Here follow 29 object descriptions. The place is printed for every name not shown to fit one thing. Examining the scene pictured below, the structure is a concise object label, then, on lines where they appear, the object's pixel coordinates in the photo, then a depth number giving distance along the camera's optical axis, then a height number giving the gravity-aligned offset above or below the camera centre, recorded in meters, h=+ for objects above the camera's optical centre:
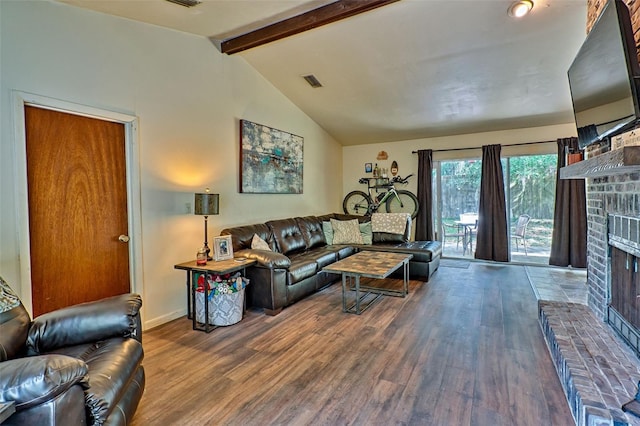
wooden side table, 3.00 -0.59
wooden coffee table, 3.41 -0.69
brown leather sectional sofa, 3.43 -0.66
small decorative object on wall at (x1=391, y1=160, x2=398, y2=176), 6.73 +0.79
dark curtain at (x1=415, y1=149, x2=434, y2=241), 6.27 +0.20
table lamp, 3.31 +0.05
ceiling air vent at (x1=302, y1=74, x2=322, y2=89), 4.50 +1.83
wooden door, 2.42 +0.02
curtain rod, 5.45 +1.05
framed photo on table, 3.41 -0.43
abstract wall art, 4.31 +0.71
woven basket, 3.09 -0.98
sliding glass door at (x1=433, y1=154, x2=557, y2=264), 5.45 +0.01
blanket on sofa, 5.48 -0.29
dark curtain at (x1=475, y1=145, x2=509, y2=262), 5.61 -0.11
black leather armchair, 1.12 -0.68
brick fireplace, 2.14 -0.24
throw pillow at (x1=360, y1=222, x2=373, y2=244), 5.48 -0.45
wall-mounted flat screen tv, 1.78 +0.81
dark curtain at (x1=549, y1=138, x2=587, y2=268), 4.99 -0.29
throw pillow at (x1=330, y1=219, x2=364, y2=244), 5.42 -0.44
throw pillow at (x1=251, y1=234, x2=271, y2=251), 3.90 -0.44
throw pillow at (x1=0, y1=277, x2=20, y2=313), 1.62 -0.45
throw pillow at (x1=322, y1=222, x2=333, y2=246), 5.45 -0.43
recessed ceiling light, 2.82 +1.77
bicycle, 6.60 +0.12
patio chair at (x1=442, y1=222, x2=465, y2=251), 6.24 -0.54
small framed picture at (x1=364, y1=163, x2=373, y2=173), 6.98 +0.85
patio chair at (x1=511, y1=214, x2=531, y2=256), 5.59 -0.45
